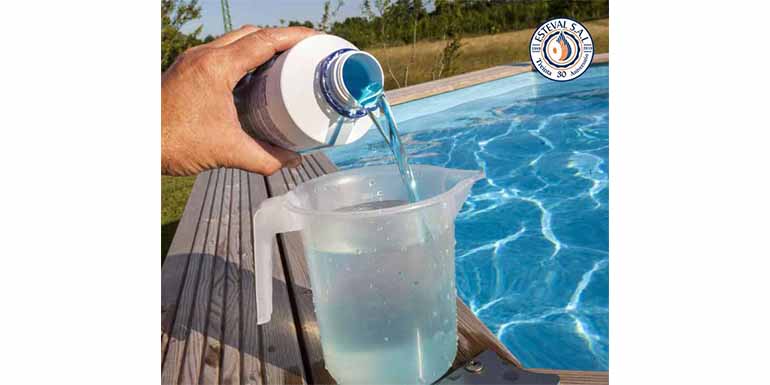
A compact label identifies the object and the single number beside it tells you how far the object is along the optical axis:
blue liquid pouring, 0.80
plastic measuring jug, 0.74
